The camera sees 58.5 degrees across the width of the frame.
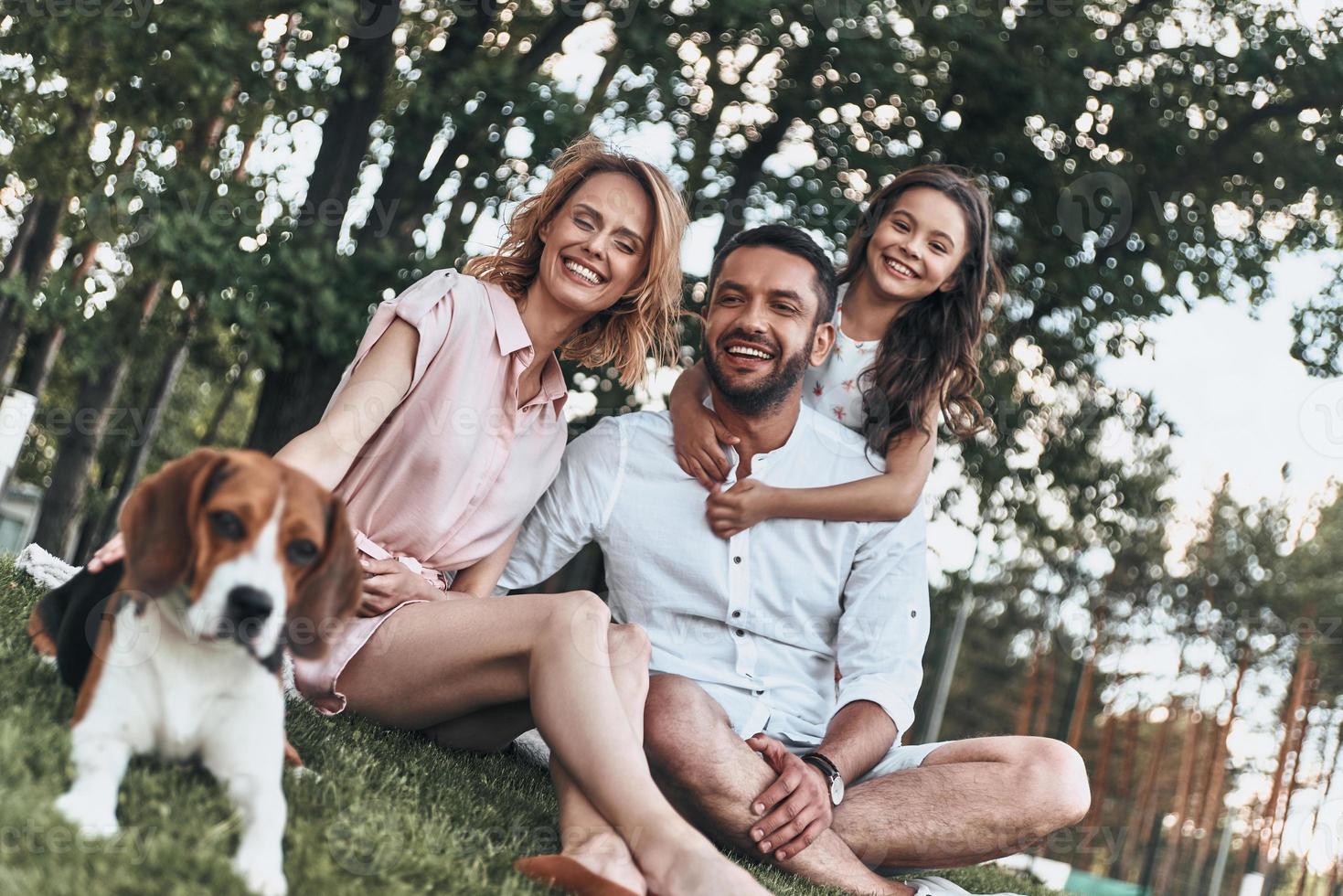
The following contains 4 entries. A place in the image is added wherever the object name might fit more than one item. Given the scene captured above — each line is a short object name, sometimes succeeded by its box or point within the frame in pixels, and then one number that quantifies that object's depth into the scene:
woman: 3.02
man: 3.74
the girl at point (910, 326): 4.92
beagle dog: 2.17
